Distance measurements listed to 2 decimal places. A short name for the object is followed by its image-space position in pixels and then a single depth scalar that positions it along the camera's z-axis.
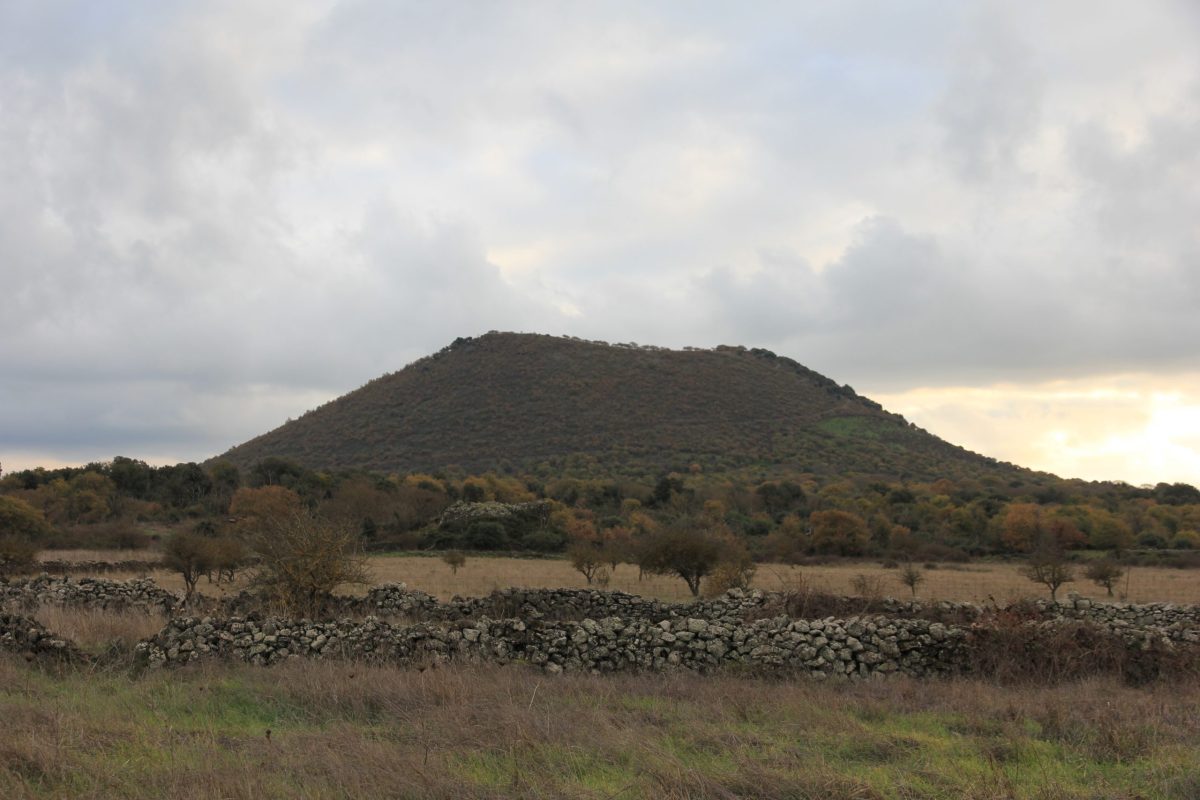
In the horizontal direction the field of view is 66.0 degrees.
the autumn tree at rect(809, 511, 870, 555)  55.00
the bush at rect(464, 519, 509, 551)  55.47
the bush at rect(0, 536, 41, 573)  34.83
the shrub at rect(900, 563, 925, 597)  31.95
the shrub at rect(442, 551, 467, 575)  41.32
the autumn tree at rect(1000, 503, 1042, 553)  54.93
